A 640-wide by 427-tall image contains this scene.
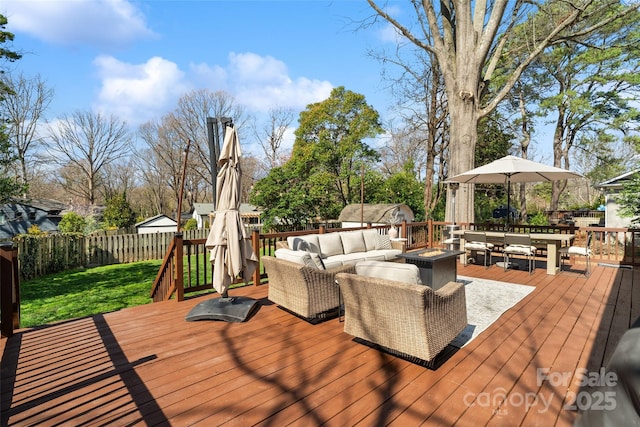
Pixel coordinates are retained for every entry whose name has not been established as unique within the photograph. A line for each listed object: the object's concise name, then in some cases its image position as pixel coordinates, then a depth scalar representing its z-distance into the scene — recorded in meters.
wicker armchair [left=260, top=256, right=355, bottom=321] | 3.58
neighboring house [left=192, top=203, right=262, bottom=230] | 26.89
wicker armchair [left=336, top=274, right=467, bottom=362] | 2.56
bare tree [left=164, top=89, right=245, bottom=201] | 24.22
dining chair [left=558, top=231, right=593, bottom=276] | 5.73
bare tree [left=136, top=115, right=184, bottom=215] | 26.03
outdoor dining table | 5.97
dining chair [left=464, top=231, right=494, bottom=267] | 6.47
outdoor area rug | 3.48
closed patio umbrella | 3.82
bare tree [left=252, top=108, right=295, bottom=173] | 27.25
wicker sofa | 5.32
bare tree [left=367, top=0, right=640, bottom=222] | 7.88
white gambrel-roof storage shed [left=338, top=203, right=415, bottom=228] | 16.11
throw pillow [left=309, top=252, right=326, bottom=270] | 4.18
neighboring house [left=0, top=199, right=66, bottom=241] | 15.75
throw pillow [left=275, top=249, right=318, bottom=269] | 4.01
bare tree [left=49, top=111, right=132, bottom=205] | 24.67
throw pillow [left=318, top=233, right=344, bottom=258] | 5.76
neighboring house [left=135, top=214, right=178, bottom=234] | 22.05
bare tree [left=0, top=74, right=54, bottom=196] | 20.62
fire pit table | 4.73
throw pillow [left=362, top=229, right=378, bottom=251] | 6.41
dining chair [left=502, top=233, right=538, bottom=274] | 5.92
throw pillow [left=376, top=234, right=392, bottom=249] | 6.53
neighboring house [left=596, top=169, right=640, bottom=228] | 12.58
